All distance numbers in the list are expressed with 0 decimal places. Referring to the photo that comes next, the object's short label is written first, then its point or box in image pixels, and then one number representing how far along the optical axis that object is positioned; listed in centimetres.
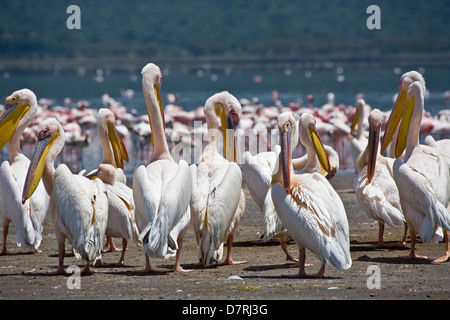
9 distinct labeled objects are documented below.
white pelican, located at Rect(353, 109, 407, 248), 1667
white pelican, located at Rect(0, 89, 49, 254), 1695
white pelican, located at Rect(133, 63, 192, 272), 1396
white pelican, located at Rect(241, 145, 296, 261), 1625
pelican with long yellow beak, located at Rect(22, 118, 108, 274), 1422
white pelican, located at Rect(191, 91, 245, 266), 1507
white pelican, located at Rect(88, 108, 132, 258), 1579
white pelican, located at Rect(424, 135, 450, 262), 1800
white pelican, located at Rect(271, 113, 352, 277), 1347
